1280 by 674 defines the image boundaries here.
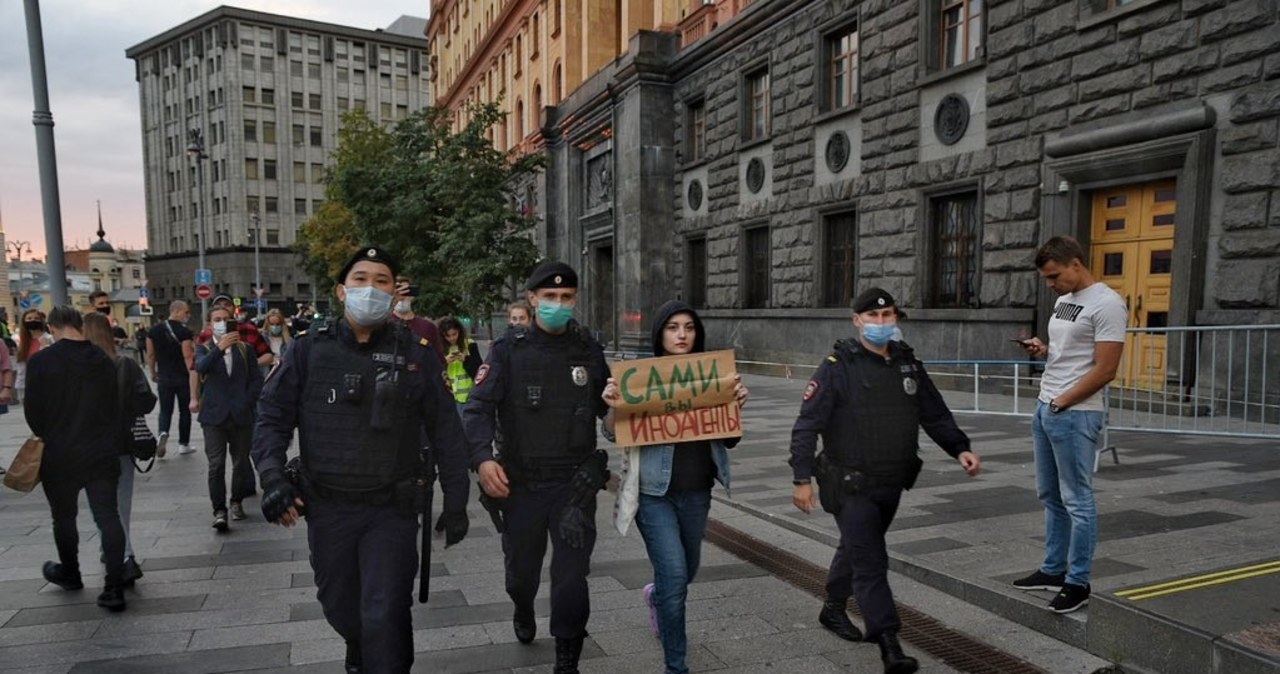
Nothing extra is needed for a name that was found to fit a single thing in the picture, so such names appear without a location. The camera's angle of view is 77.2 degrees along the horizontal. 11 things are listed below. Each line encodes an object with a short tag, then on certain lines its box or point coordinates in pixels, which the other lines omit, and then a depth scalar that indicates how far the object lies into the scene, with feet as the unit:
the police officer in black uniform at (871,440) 12.24
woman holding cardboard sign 11.82
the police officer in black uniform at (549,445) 11.86
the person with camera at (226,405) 21.33
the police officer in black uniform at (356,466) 10.44
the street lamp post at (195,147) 92.56
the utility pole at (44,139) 31.81
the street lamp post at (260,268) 169.34
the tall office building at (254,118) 233.35
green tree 54.39
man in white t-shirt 13.01
